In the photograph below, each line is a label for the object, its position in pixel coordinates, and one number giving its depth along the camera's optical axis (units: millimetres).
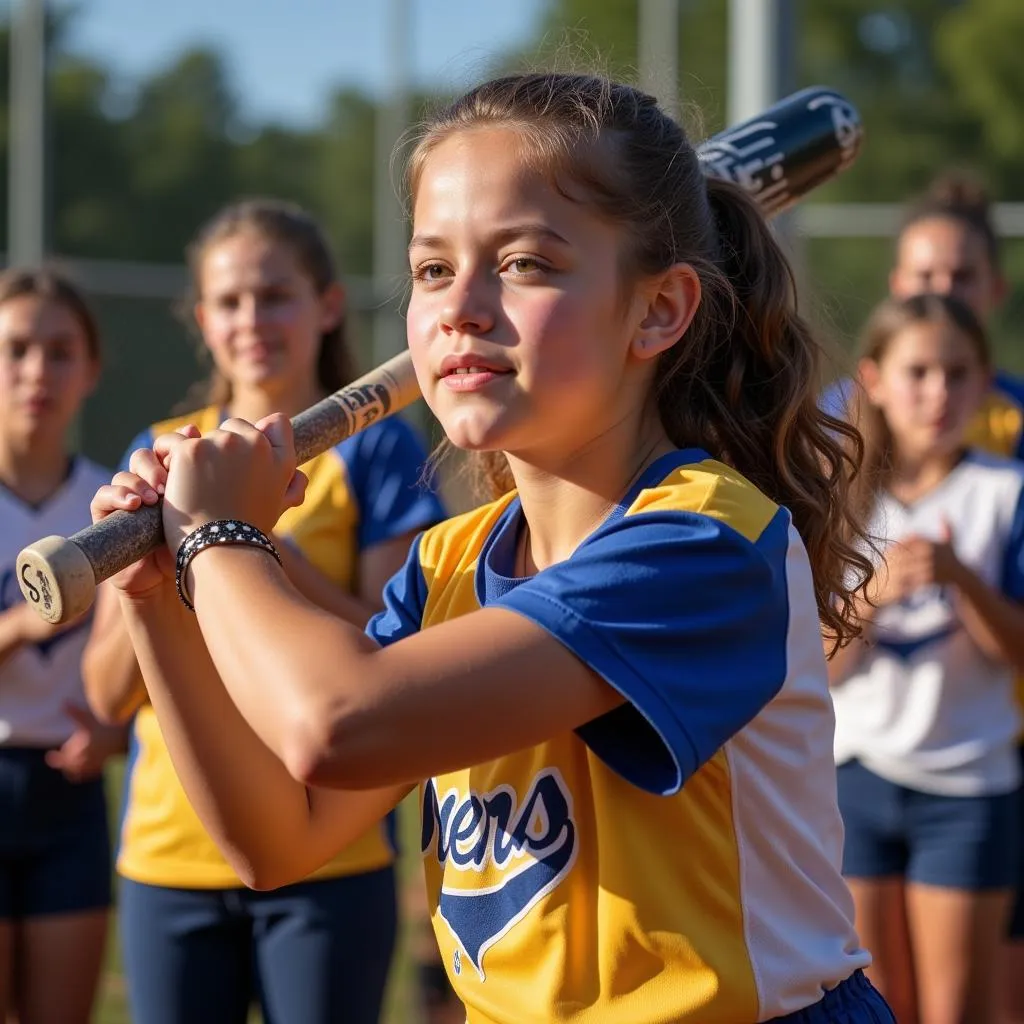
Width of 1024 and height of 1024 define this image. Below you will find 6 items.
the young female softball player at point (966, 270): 4527
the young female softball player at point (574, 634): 1659
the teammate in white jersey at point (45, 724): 3773
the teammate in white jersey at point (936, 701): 3957
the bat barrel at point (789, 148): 2588
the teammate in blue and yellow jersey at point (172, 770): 3119
